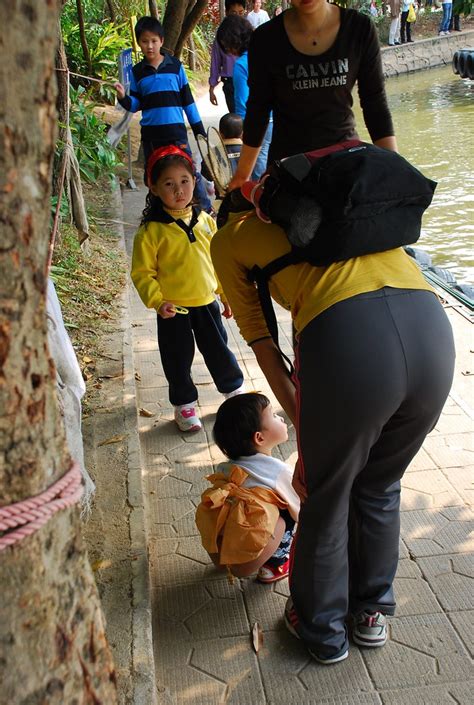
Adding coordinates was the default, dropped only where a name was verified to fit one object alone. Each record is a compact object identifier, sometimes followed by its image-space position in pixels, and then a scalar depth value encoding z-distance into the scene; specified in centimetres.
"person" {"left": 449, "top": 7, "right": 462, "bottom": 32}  2617
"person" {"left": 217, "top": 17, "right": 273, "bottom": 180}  746
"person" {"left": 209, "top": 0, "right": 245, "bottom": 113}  845
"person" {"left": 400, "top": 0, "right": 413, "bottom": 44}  2458
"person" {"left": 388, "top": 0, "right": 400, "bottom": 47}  2500
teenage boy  738
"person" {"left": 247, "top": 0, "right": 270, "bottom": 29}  1076
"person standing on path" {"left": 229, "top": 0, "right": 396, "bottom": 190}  331
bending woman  211
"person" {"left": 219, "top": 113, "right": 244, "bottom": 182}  686
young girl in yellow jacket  383
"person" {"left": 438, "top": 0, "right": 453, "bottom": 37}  2496
